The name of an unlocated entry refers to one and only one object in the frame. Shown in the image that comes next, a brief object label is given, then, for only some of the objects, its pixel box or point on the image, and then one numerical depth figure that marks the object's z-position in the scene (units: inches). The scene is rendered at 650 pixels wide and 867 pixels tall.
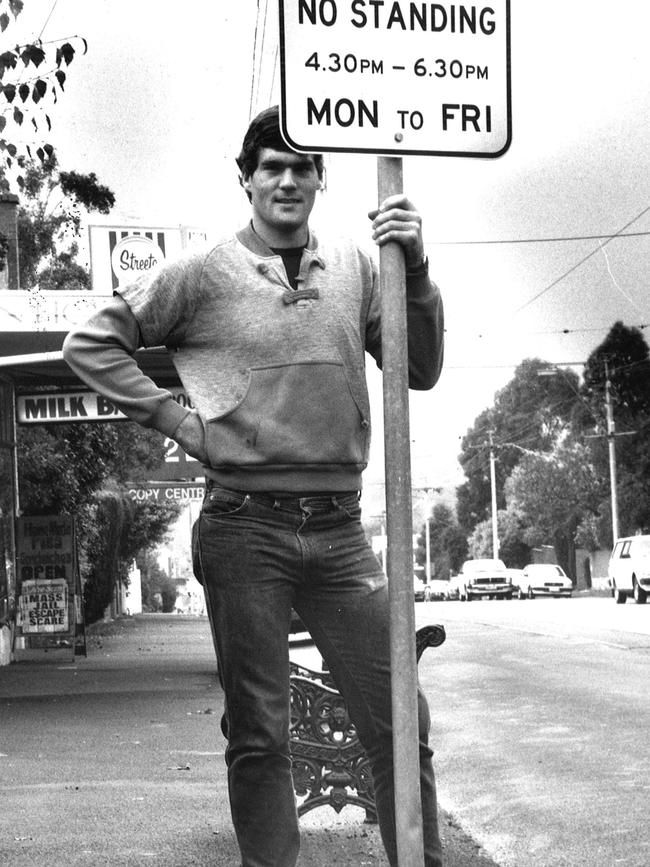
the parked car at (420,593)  2928.9
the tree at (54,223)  1106.1
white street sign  127.0
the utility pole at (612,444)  2333.9
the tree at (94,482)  839.7
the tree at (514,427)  3260.3
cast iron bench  244.1
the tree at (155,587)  2411.4
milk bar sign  632.4
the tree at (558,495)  2844.5
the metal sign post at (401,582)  122.5
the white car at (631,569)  1541.6
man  149.9
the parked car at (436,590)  2989.7
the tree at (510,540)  3380.9
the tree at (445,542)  4352.9
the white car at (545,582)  2252.7
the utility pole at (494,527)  3257.9
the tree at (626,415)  2561.5
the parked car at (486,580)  2402.8
